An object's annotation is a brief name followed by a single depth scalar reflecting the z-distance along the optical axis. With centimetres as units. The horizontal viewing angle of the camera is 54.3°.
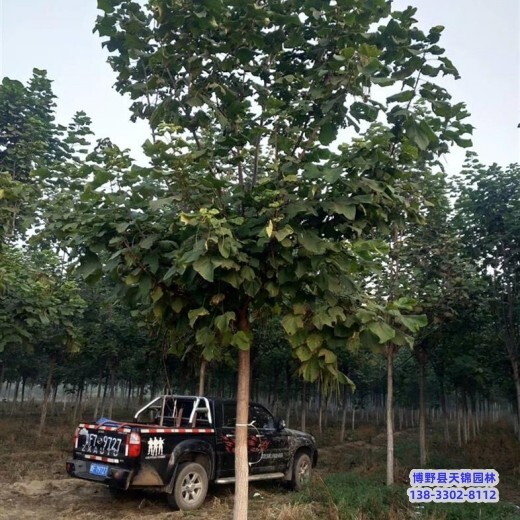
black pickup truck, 822
